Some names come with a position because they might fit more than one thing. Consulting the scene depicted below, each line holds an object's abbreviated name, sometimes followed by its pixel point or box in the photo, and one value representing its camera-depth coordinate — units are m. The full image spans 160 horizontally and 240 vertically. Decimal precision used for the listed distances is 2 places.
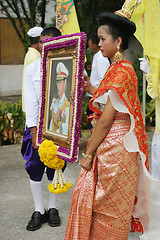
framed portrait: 2.49
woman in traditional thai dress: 2.35
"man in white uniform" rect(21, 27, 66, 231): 3.27
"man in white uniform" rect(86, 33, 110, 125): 5.61
